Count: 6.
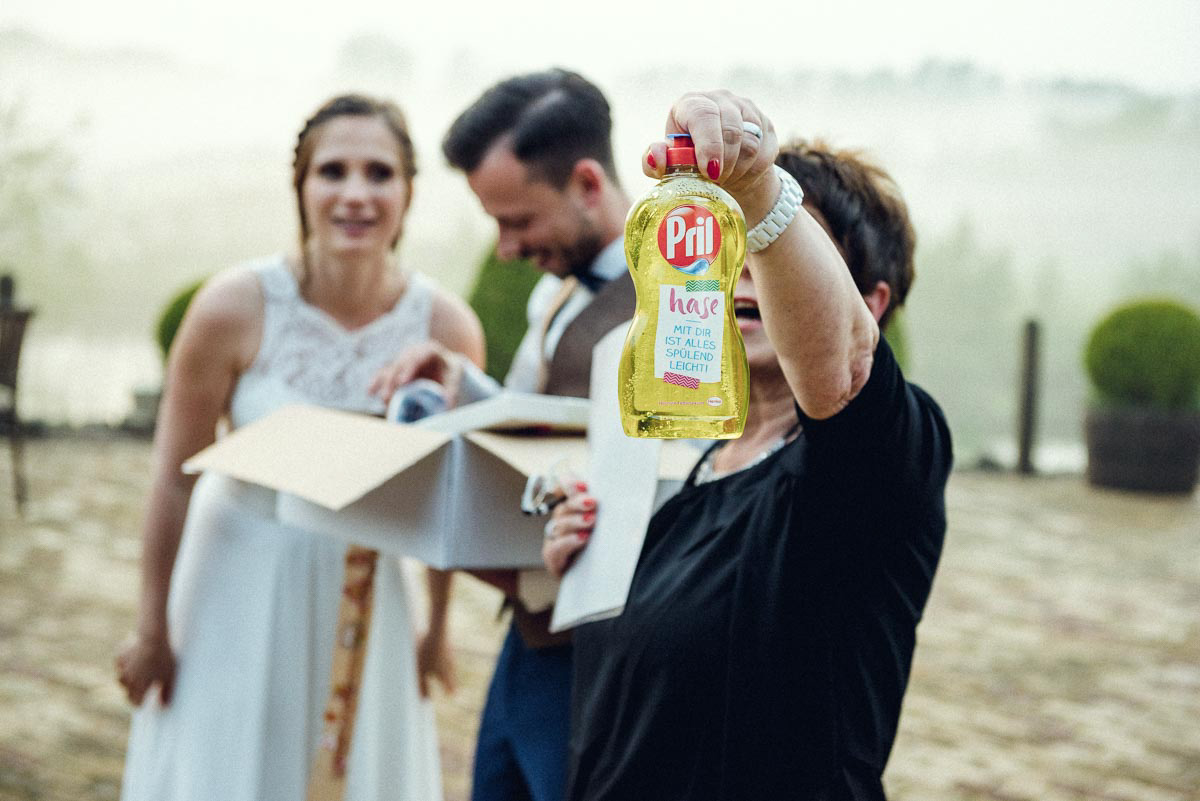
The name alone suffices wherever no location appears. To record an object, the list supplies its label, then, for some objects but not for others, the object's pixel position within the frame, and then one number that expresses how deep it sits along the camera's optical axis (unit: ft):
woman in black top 3.97
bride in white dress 8.41
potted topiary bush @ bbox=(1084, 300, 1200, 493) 37.37
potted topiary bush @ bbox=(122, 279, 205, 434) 36.06
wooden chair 27.50
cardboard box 6.21
